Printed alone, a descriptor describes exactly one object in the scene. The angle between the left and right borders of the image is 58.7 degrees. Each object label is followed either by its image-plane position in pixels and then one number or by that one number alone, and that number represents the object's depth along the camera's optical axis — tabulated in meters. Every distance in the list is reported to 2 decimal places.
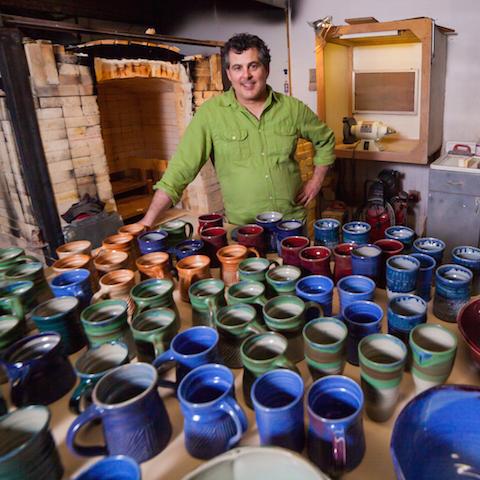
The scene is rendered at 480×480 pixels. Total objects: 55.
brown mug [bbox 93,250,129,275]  1.46
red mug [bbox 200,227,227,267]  1.59
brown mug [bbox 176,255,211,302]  1.35
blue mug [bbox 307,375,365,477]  0.73
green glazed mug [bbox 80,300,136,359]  1.05
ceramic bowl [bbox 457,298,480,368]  1.07
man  2.14
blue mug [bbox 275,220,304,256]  1.61
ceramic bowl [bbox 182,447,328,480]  0.65
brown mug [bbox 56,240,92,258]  1.56
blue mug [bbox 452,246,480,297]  1.23
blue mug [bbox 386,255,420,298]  1.15
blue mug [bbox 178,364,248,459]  0.77
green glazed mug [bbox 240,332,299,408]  0.89
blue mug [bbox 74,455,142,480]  0.69
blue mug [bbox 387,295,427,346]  1.00
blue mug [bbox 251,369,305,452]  0.75
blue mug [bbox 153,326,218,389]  0.92
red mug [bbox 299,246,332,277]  1.30
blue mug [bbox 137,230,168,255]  1.57
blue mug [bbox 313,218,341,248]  1.54
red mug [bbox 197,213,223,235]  1.79
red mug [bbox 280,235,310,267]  1.39
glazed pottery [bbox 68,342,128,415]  0.92
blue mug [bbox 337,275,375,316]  1.10
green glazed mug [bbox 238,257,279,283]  1.28
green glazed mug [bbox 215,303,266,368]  1.01
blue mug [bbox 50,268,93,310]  1.28
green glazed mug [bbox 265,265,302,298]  1.19
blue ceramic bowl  0.79
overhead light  3.06
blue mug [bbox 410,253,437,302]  1.21
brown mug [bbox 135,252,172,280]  1.39
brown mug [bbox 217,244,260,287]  1.40
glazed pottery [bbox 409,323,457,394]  0.87
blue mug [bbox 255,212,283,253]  1.70
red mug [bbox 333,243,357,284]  1.32
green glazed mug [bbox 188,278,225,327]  1.15
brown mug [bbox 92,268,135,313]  1.29
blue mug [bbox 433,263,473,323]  1.11
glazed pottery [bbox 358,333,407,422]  0.83
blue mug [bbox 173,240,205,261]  1.52
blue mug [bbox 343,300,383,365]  0.99
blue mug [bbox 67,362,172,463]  0.77
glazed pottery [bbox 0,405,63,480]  0.70
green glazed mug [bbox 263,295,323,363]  1.00
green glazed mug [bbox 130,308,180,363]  1.03
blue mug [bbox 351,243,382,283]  1.24
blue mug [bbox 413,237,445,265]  1.30
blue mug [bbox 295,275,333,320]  1.11
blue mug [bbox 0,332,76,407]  0.96
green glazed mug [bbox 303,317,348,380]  0.90
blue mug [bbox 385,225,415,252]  1.42
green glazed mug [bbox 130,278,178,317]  1.18
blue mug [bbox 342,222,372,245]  1.46
